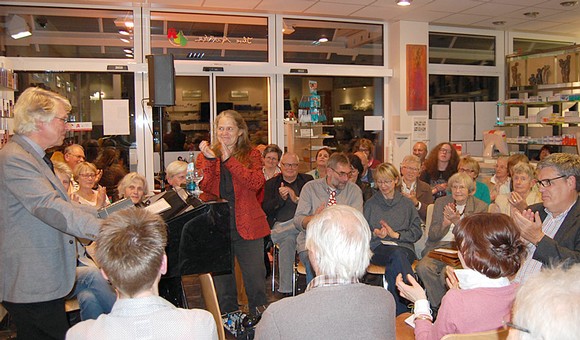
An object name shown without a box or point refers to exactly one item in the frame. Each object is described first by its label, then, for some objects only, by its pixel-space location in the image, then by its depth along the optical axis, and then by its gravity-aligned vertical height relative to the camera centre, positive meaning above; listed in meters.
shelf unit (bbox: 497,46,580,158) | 7.88 +0.54
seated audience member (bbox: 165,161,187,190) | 4.66 -0.30
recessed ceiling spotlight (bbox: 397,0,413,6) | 6.63 +1.75
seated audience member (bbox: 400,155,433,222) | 5.34 -0.50
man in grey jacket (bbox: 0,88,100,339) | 2.39 -0.40
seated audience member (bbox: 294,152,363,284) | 4.55 -0.50
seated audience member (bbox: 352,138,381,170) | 6.74 -0.15
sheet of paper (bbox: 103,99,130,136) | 7.09 +0.35
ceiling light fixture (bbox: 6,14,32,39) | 6.62 +1.50
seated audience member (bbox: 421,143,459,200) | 6.23 -0.35
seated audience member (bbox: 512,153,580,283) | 2.93 -0.44
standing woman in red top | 3.75 -0.39
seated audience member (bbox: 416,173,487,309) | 4.25 -0.77
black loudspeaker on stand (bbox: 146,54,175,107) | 4.37 +0.52
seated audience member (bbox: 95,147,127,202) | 6.32 -0.35
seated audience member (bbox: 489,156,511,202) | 5.66 -0.50
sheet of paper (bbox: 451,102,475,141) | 8.80 +0.25
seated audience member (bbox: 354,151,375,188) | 6.16 -0.42
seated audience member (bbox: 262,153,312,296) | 4.99 -0.71
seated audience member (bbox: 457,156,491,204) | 5.32 -0.41
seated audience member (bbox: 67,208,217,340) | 1.63 -0.51
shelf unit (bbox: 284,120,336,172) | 7.83 -0.02
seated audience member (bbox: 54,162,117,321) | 3.40 -1.01
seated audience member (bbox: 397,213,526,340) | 2.11 -0.64
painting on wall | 7.97 +0.93
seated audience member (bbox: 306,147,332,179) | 6.16 -0.28
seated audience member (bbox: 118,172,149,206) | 4.54 -0.40
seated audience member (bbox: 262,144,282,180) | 5.92 -0.26
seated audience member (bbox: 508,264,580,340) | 1.10 -0.39
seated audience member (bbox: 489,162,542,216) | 4.62 -0.46
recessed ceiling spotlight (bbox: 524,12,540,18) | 7.50 +1.77
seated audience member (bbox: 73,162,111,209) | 4.80 -0.36
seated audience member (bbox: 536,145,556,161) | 7.93 -0.25
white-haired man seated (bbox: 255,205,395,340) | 1.71 -0.55
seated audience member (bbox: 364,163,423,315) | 4.45 -0.76
